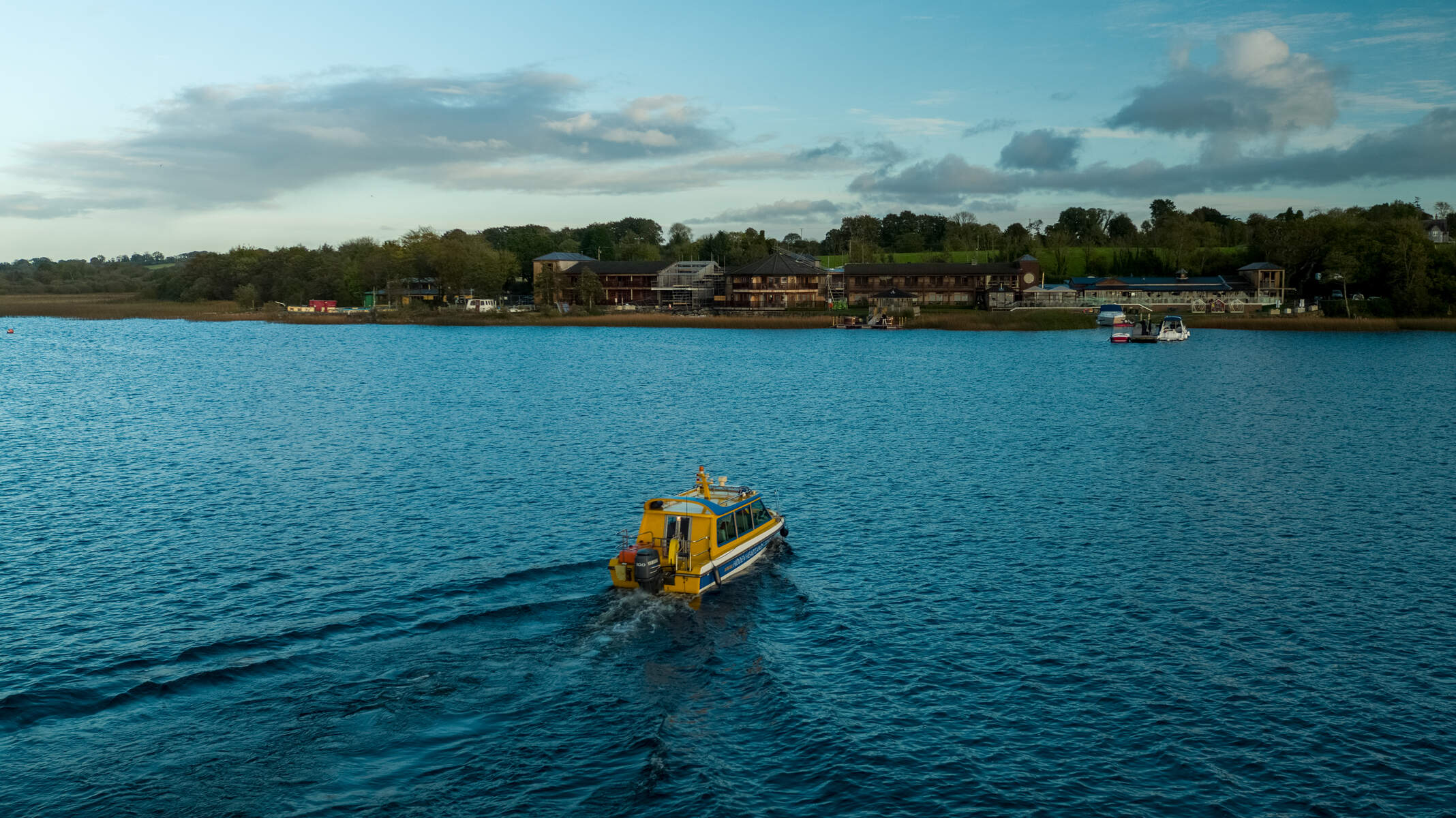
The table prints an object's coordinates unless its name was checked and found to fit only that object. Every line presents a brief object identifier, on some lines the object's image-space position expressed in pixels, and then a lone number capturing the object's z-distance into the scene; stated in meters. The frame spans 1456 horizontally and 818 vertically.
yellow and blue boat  32.03
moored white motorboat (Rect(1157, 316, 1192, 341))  154.12
